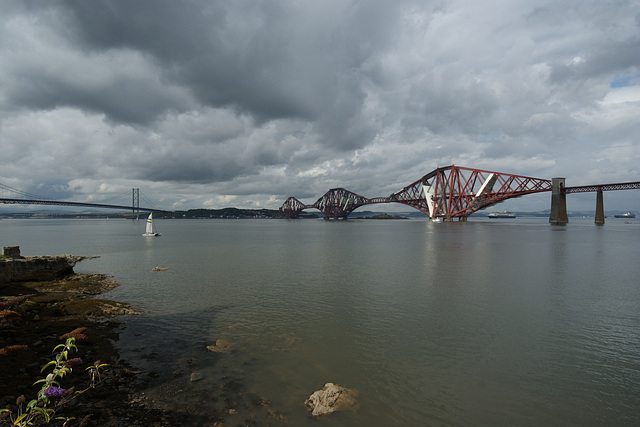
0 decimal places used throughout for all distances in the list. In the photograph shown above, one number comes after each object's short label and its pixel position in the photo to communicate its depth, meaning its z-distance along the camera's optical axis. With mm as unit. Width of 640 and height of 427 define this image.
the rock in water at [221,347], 10542
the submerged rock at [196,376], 8529
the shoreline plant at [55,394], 5412
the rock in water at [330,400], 7232
